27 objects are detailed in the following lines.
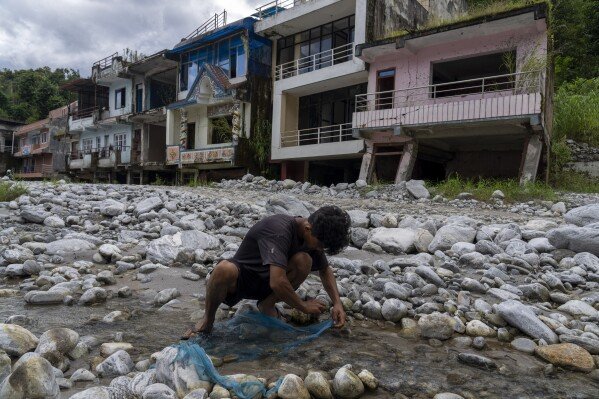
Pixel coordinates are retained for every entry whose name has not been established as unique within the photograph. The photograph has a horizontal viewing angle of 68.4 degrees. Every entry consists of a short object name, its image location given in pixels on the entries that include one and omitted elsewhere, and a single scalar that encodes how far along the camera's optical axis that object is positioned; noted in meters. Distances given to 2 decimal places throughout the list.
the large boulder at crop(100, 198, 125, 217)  7.56
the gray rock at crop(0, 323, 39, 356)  2.49
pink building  11.96
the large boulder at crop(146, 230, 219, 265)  5.09
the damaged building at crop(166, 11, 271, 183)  19.31
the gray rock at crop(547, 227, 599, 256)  4.96
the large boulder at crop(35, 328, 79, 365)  2.48
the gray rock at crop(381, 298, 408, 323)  3.42
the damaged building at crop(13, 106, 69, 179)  35.69
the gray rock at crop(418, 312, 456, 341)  3.11
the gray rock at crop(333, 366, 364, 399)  2.30
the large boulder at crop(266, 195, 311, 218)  7.58
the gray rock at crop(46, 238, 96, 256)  5.27
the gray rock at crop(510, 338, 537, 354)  2.87
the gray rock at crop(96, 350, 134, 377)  2.40
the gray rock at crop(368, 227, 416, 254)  5.65
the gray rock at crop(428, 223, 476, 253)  5.49
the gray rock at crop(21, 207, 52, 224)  6.91
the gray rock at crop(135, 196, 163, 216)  7.50
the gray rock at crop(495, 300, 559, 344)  2.98
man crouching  2.83
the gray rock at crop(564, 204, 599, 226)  6.07
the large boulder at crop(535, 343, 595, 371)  2.63
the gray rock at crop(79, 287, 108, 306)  3.72
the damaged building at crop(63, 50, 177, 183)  25.31
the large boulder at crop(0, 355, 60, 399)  1.93
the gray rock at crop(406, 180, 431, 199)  11.05
